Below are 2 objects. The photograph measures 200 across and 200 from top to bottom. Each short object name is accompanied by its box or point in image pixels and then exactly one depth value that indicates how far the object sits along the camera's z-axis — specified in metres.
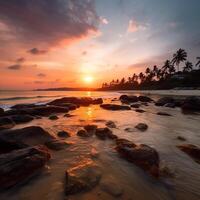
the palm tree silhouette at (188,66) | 90.58
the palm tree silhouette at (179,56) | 75.38
